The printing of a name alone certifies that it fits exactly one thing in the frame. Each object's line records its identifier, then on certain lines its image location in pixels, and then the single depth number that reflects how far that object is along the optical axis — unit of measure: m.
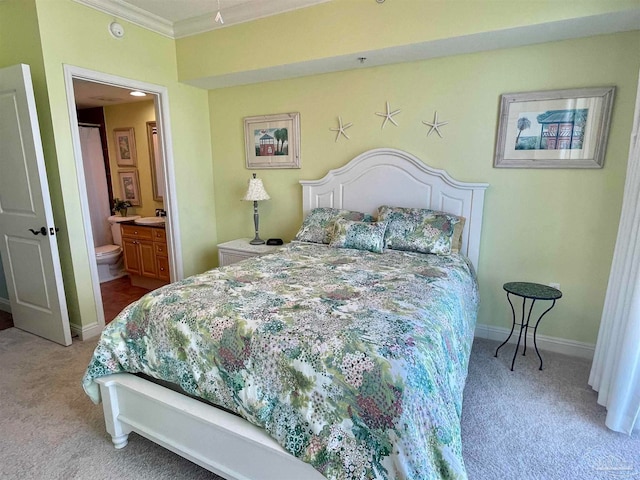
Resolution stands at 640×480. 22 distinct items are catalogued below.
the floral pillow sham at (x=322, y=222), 3.07
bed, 1.24
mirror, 4.60
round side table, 2.36
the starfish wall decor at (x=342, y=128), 3.26
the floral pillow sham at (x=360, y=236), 2.72
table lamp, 3.52
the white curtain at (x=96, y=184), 4.79
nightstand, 3.40
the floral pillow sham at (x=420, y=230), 2.63
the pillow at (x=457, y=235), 2.75
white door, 2.57
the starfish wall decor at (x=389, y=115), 3.03
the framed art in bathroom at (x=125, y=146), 4.79
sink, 4.13
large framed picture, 2.40
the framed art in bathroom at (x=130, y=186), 4.91
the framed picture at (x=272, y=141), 3.52
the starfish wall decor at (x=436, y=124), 2.87
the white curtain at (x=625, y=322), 1.85
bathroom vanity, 4.07
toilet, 4.50
